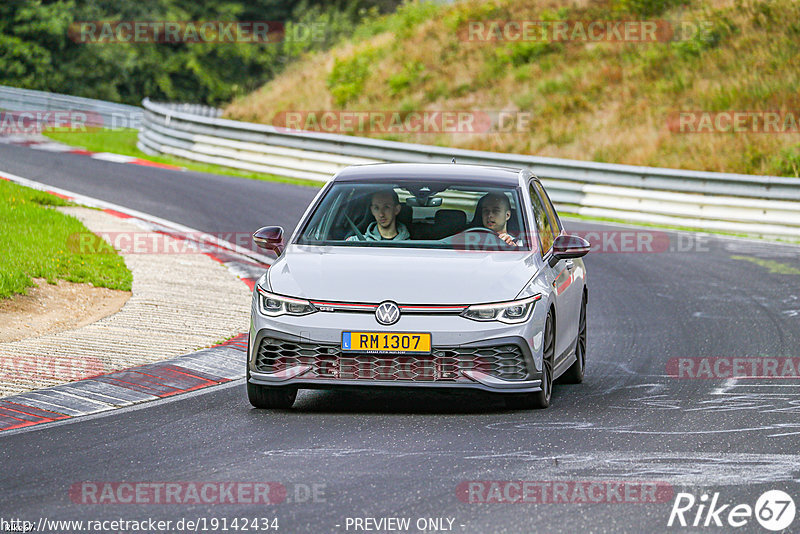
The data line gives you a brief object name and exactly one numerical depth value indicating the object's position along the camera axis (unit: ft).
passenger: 60.70
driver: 60.46
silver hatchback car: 52.24
